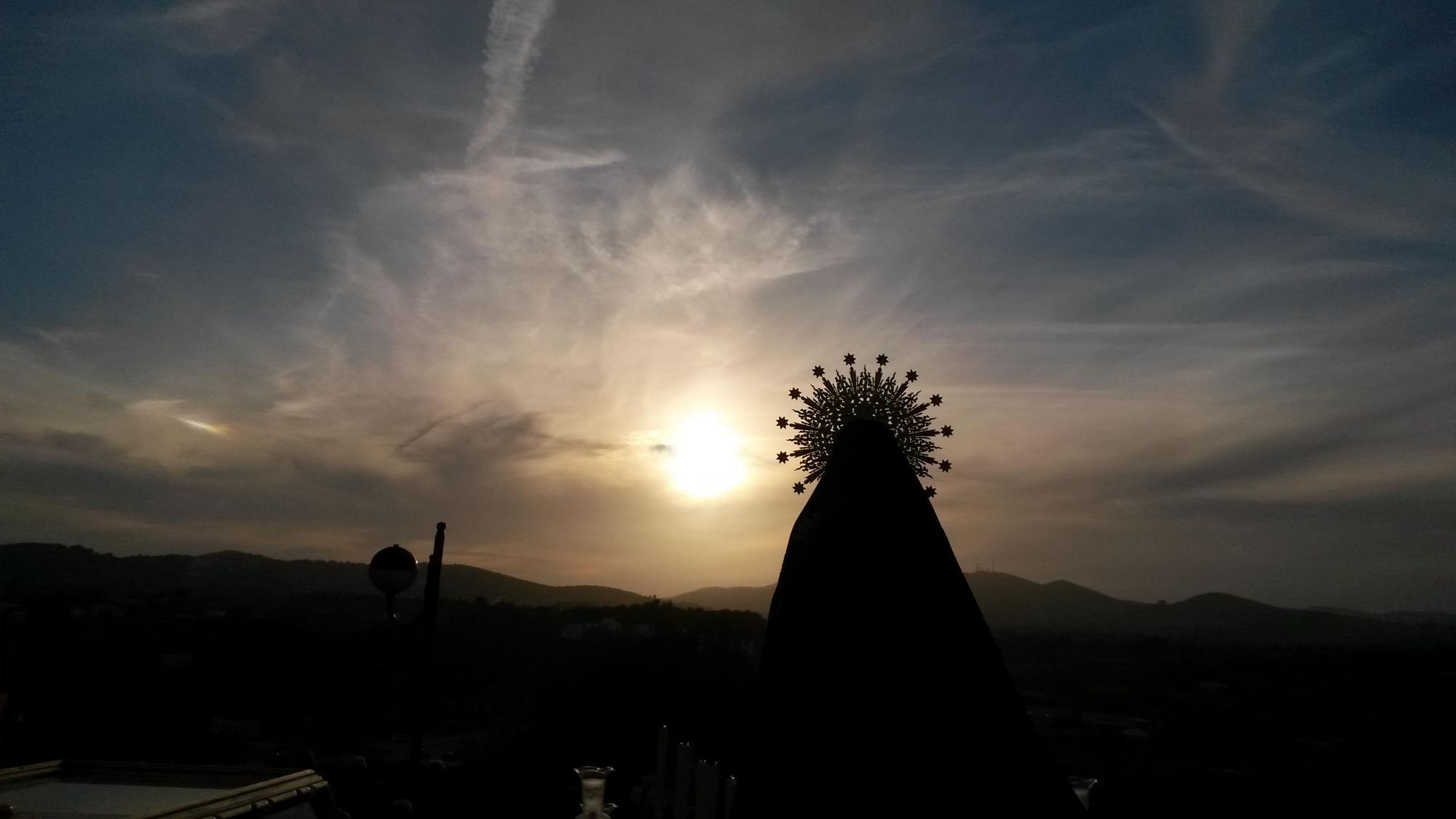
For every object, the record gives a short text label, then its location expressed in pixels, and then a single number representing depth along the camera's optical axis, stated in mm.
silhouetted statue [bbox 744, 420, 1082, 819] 3523
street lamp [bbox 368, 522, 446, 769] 8719
